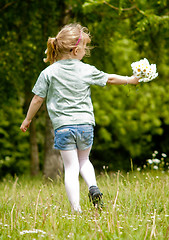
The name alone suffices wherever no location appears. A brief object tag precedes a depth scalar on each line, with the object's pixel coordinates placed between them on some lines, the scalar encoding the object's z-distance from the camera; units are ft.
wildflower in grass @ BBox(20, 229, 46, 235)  15.98
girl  21.72
